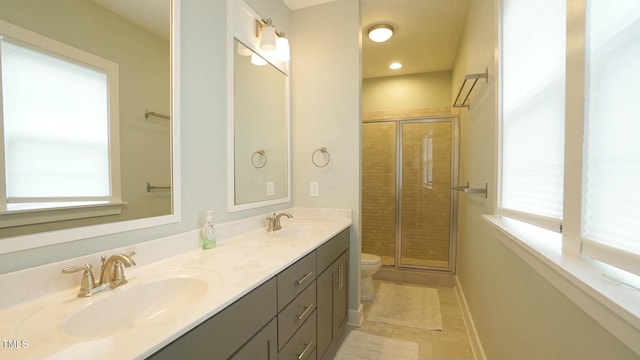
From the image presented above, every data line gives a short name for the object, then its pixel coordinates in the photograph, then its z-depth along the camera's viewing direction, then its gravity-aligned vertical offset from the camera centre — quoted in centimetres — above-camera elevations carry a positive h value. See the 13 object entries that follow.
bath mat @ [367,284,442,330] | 228 -129
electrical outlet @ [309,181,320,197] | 229 -13
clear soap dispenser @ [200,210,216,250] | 135 -31
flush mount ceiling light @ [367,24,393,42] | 255 +139
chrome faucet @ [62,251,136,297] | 83 -33
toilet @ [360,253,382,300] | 262 -99
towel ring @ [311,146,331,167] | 225 +16
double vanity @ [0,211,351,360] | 60 -39
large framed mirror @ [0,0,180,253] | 80 +19
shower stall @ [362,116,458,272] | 336 -24
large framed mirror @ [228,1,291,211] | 169 +39
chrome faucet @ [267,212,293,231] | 187 -35
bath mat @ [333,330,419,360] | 182 -127
